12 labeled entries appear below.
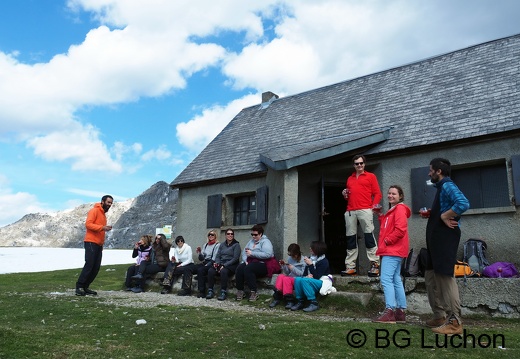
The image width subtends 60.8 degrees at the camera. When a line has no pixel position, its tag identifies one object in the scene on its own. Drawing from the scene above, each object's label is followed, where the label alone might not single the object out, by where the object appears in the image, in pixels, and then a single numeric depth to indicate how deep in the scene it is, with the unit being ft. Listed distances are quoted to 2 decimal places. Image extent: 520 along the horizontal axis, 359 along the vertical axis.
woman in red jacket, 18.20
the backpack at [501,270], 23.00
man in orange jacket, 26.04
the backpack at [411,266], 25.38
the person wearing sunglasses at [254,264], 27.66
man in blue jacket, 15.70
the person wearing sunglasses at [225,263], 29.30
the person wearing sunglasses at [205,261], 30.68
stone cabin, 27.84
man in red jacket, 26.48
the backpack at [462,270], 22.97
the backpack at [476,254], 25.41
